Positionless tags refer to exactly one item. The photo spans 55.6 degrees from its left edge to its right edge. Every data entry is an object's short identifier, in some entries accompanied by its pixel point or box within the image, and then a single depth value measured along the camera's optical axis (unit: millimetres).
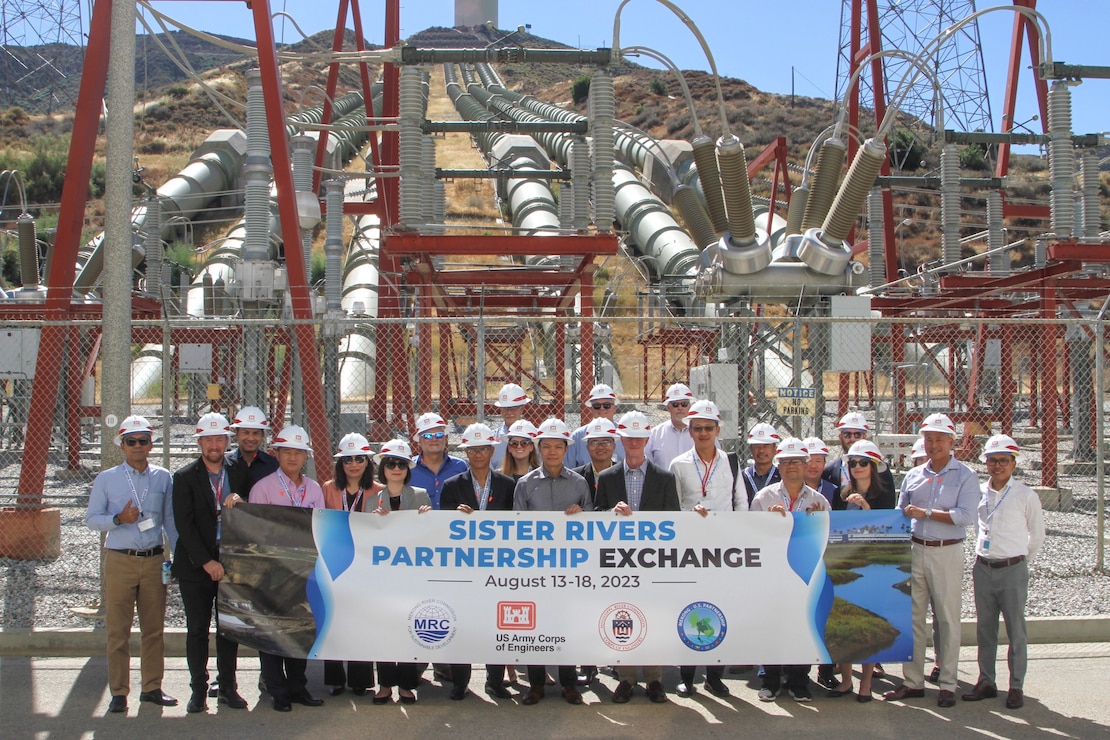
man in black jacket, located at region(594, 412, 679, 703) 6312
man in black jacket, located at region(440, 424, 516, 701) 6484
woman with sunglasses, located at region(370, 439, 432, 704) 6328
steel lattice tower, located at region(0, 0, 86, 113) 47531
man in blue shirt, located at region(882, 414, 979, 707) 6258
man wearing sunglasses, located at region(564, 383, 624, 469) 7508
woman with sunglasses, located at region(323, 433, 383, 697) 6449
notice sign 9603
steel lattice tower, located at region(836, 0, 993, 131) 43406
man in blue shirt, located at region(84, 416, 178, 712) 6148
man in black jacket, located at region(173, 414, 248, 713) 6121
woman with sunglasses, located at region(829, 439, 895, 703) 6543
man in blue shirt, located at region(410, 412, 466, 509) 6852
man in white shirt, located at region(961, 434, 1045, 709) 6191
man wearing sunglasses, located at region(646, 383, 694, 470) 7719
